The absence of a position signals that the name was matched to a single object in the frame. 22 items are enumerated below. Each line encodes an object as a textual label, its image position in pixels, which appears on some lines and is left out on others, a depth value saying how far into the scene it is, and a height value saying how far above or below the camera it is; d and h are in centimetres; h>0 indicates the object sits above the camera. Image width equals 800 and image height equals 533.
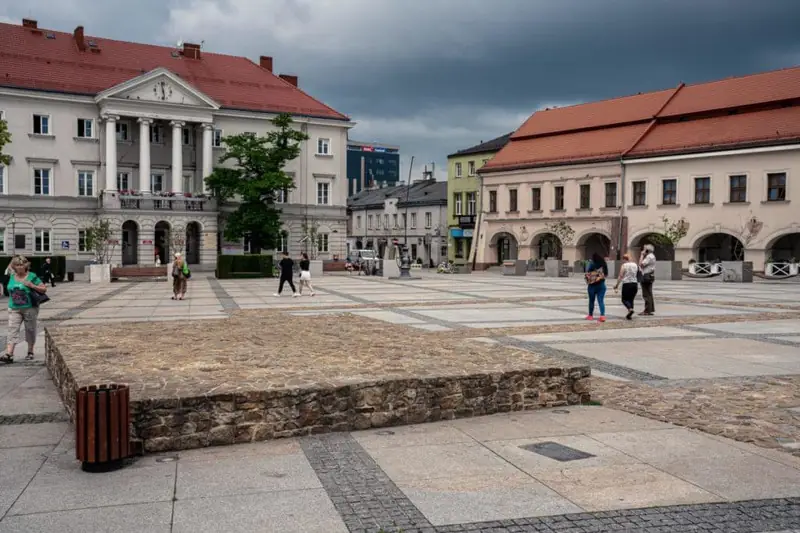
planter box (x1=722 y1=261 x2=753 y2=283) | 4128 -90
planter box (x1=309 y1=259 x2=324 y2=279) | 4733 -92
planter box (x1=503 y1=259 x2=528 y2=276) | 5119 -92
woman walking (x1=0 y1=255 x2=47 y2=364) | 1210 -82
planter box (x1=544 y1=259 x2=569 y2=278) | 4844 -92
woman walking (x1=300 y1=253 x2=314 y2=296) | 2712 -69
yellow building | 7425 +632
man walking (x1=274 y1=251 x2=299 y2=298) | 2798 -63
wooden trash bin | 607 -146
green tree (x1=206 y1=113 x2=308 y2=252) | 5650 +566
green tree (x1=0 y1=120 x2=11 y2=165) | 2788 +434
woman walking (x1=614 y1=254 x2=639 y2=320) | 1831 -66
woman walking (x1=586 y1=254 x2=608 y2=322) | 1797 -63
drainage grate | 652 -179
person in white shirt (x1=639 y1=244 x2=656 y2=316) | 1959 -52
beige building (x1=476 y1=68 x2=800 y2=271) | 4662 +565
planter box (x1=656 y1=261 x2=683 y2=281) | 4353 -91
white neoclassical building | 5391 +864
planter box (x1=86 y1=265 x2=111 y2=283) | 4091 -115
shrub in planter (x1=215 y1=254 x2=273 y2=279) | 4406 -77
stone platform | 682 -131
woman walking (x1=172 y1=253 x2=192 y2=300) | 2608 -75
